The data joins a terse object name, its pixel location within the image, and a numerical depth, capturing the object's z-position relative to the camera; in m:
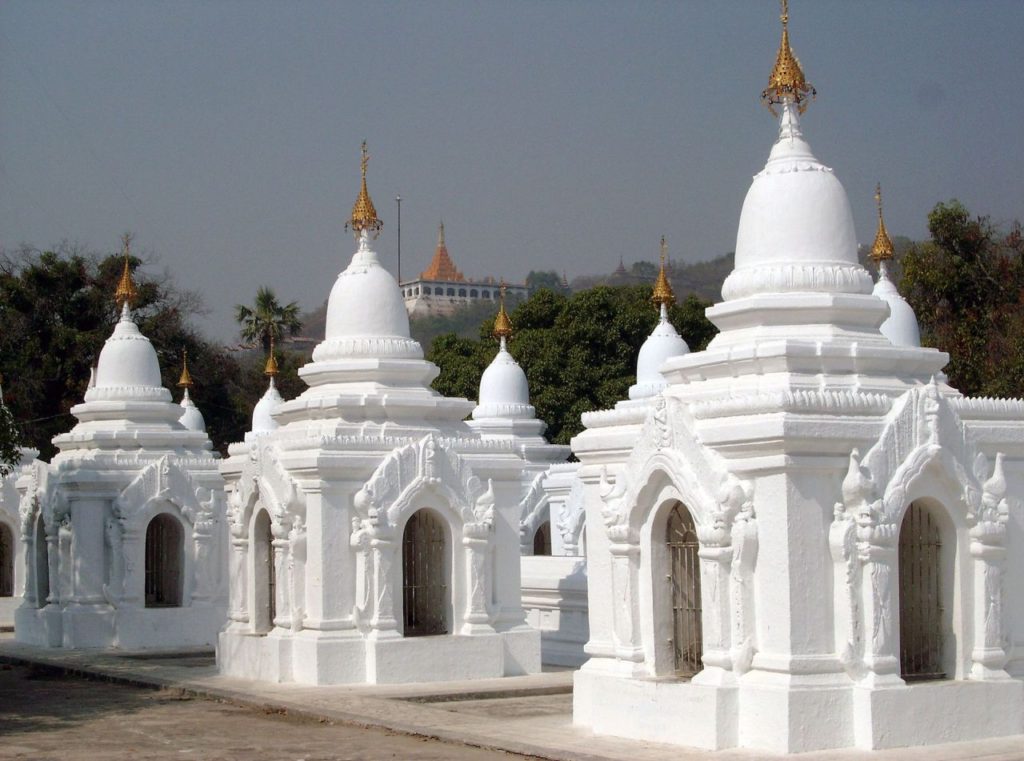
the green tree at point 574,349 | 43.12
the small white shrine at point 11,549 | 32.28
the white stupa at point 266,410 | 32.31
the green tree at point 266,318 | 54.03
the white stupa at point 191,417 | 36.03
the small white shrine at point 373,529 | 19.95
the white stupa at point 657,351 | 27.53
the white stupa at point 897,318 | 20.58
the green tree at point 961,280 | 34.34
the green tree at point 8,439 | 20.31
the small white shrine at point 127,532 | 26.70
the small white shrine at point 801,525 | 13.47
